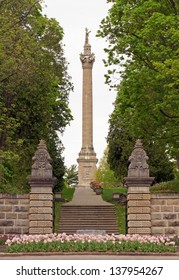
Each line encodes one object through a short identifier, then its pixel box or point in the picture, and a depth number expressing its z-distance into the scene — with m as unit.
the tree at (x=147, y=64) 27.27
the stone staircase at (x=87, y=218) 29.75
